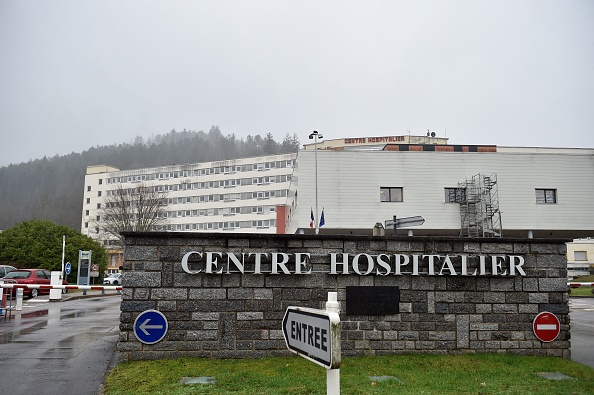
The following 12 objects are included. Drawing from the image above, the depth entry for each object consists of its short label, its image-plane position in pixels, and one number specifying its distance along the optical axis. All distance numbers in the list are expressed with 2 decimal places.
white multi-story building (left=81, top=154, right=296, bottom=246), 88.06
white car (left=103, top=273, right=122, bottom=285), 49.45
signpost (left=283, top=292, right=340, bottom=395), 2.84
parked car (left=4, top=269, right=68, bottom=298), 27.91
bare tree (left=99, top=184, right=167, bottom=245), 52.04
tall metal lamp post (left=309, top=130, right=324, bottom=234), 35.60
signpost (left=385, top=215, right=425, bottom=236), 12.37
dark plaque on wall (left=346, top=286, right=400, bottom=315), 9.41
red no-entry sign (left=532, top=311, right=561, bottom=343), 9.65
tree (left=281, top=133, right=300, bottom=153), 155.62
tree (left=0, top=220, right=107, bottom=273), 40.91
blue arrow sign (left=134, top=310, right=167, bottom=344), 8.89
